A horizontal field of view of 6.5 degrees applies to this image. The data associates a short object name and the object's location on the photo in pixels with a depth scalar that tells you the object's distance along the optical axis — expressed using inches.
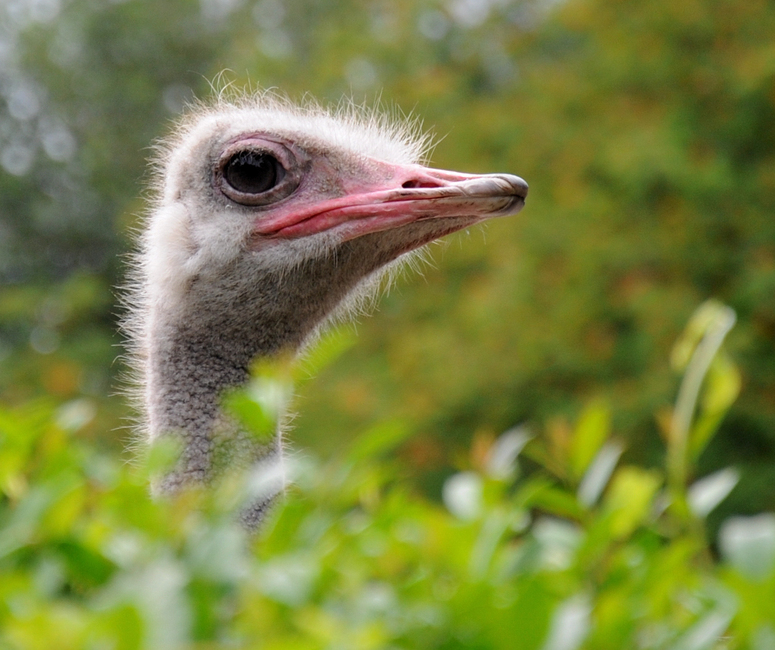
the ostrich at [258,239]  142.3
